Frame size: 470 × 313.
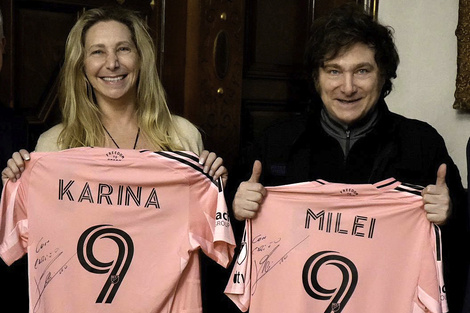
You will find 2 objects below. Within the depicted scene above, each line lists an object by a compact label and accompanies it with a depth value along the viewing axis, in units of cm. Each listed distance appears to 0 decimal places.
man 188
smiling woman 195
